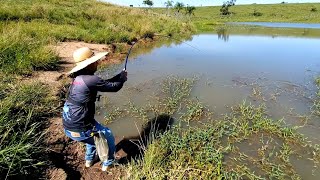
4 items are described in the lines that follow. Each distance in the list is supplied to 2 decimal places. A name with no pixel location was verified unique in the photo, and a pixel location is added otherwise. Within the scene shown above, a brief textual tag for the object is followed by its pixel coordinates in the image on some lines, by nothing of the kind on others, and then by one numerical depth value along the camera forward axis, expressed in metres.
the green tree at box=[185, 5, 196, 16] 39.80
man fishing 2.48
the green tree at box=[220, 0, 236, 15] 55.18
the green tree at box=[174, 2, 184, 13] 38.47
